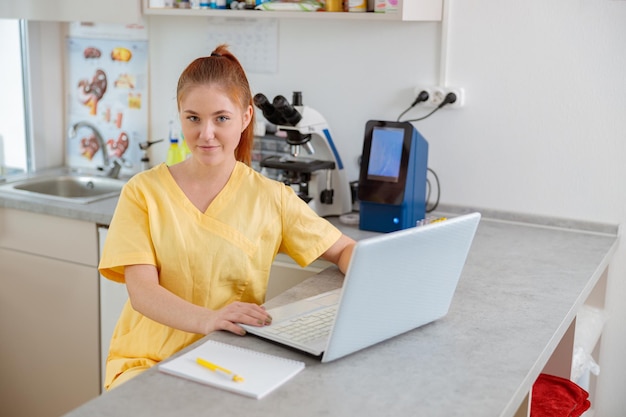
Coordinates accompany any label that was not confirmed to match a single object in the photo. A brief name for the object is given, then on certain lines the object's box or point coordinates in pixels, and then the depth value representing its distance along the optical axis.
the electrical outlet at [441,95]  2.70
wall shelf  2.47
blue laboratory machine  2.48
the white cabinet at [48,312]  2.76
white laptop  1.48
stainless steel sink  3.15
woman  1.83
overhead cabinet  2.88
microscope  2.59
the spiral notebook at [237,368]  1.40
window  3.28
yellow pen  1.42
